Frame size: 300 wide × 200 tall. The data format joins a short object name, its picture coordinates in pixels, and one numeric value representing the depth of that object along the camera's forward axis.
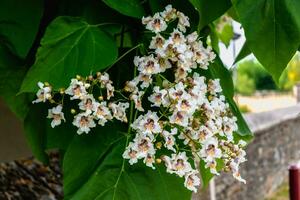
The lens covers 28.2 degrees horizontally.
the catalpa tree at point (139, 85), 0.86
